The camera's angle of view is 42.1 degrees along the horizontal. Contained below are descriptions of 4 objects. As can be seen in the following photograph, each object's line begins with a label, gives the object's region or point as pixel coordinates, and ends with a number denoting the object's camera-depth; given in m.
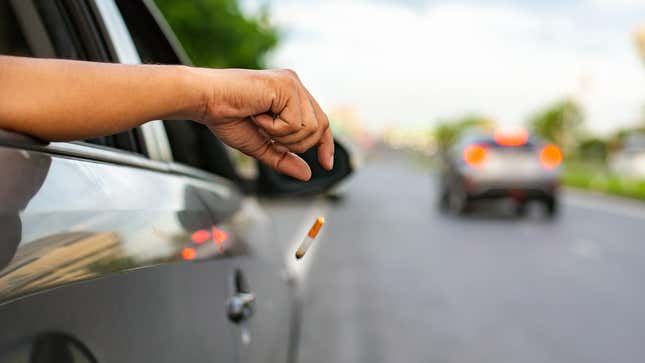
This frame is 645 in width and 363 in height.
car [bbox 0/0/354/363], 1.08
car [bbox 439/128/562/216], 15.42
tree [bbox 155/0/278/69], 24.86
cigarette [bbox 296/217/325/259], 1.48
